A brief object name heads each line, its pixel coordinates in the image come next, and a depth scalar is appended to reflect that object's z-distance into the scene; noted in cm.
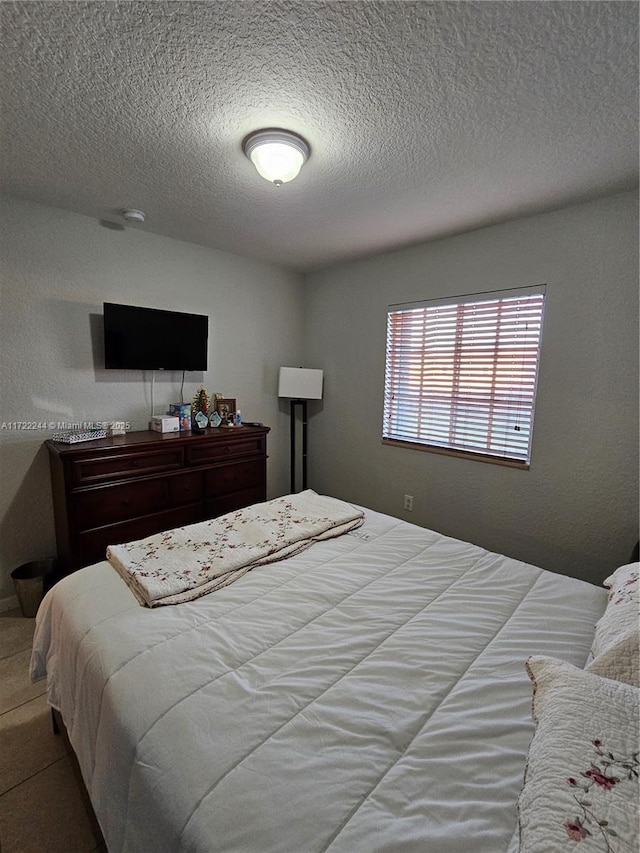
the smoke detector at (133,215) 247
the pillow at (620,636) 93
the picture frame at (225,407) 336
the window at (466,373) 256
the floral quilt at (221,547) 143
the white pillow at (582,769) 59
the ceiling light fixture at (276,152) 165
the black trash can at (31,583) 234
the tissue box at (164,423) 289
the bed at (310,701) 74
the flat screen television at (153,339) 267
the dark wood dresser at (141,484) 231
